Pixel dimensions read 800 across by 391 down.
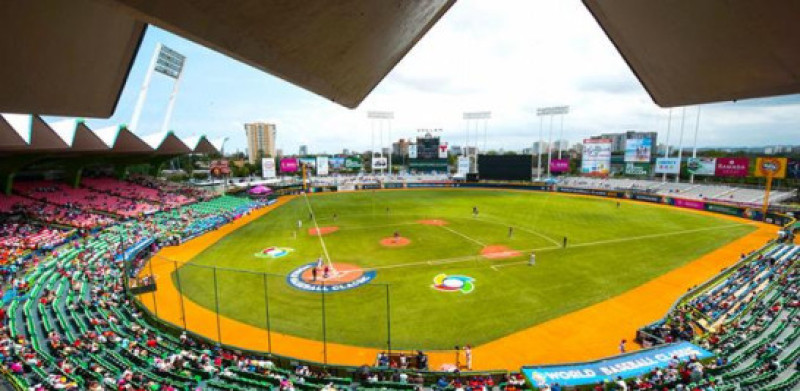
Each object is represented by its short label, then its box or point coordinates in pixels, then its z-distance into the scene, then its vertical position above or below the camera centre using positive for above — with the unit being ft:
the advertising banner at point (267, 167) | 198.39 -6.59
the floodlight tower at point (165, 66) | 169.27 +43.19
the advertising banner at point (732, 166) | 156.35 -3.07
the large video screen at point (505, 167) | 225.56 -6.25
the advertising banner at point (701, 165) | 167.43 -2.96
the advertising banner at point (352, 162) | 254.68 -4.53
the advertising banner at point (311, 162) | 284.82 -5.40
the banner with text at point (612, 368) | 39.34 -23.18
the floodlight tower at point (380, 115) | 269.23 +29.26
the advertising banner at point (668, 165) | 185.51 -3.36
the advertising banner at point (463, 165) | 251.19 -5.72
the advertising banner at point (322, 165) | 227.40 -6.05
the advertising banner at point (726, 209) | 140.51 -19.62
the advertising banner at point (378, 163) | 265.75 -5.25
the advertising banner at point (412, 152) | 339.57 +3.64
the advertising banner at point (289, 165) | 211.00 -5.79
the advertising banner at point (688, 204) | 155.22 -19.26
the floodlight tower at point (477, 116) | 269.44 +29.73
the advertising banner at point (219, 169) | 192.13 -7.65
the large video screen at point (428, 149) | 336.90 +6.46
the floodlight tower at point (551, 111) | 234.58 +29.42
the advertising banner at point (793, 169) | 133.08 -3.34
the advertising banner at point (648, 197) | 173.99 -18.86
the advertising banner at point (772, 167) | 123.75 -2.50
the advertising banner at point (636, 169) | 203.51 -5.94
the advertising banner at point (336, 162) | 275.16 -5.04
